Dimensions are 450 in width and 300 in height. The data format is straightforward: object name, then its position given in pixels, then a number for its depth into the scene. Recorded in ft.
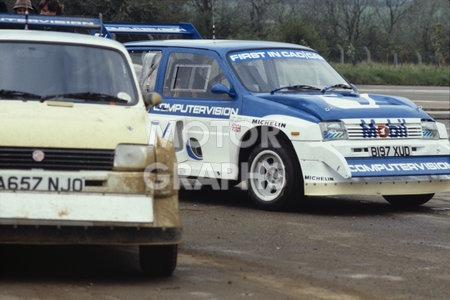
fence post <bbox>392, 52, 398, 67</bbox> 201.61
